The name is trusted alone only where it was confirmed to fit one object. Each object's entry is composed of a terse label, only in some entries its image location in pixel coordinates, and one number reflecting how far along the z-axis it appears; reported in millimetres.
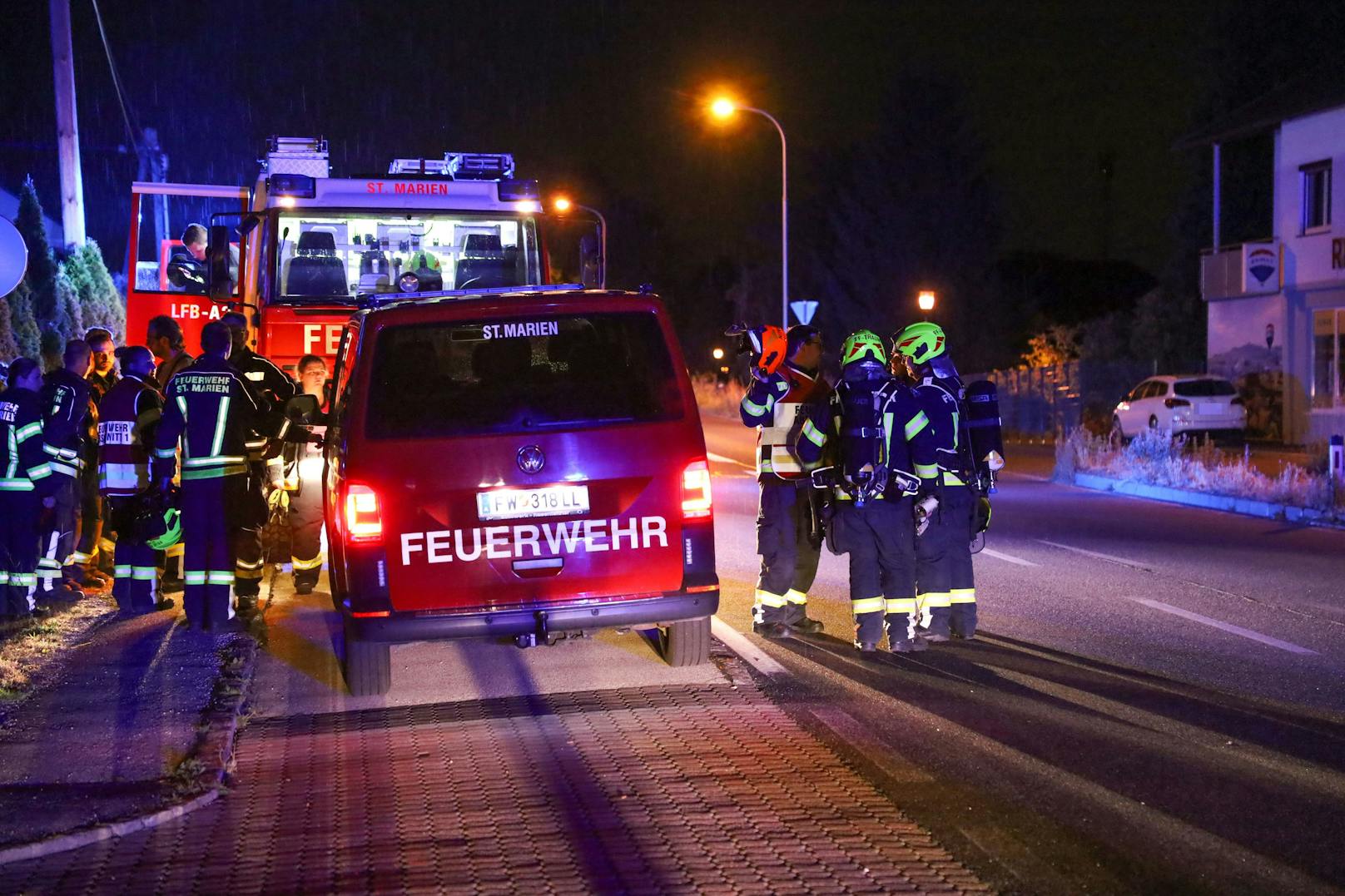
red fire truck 13102
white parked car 30109
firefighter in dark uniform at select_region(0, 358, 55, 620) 10609
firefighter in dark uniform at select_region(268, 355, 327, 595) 10945
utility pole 22172
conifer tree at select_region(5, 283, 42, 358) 26141
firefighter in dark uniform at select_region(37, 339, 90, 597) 10734
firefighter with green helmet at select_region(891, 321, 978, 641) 8859
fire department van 7305
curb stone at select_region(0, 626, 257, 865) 5578
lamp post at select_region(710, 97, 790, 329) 31422
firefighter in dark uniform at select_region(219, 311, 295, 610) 9922
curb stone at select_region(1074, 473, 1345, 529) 16938
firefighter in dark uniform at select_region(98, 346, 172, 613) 10102
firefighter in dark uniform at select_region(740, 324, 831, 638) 9148
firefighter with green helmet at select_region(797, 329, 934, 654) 8688
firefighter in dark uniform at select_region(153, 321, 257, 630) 9617
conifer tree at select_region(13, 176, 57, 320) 31719
